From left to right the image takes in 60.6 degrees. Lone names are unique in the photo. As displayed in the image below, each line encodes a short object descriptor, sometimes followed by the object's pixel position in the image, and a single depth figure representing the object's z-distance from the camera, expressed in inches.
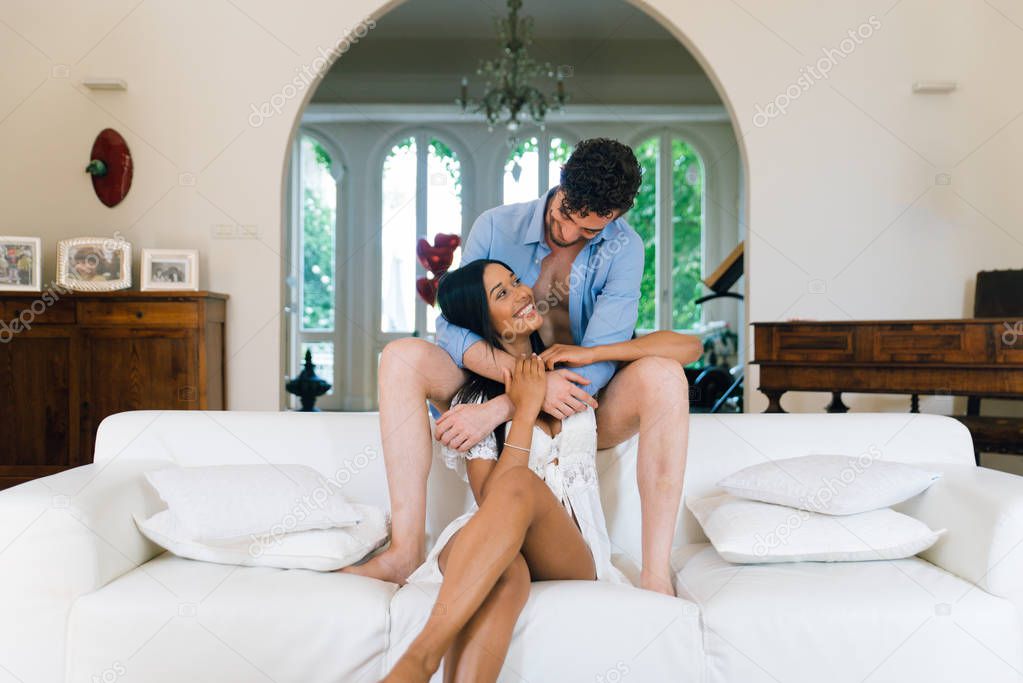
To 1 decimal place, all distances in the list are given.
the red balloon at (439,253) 183.8
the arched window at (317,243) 348.8
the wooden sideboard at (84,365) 162.2
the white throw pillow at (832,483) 69.4
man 70.4
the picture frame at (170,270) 170.6
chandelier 230.1
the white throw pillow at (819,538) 68.2
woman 54.9
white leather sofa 59.1
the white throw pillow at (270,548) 66.6
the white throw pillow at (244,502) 66.6
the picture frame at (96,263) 169.0
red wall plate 174.9
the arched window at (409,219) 350.6
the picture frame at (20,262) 167.3
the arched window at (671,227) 344.2
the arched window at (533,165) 350.6
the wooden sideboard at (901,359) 129.4
